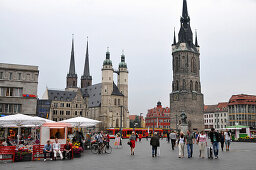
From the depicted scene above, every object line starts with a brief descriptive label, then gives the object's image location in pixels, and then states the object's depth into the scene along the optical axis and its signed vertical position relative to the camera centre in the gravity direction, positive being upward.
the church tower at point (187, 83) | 89.31 +10.38
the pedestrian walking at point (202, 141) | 17.44 -1.60
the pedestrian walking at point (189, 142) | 17.89 -1.69
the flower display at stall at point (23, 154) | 16.62 -2.35
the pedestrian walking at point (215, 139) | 17.02 -1.44
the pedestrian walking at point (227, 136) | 23.43 -1.70
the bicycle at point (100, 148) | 21.50 -2.66
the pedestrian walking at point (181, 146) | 17.90 -1.93
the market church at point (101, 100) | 103.75 +5.75
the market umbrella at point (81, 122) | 25.44 -0.66
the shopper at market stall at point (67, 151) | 17.42 -2.21
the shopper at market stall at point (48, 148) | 17.08 -2.03
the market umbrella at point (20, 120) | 19.27 -0.38
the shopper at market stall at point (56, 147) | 17.13 -1.96
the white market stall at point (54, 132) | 20.23 -1.33
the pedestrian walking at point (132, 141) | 20.23 -1.85
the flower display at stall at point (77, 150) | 18.44 -2.29
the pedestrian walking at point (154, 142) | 18.44 -1.75
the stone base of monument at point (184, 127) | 45.67 -1.99
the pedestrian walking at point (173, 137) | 25.54 -2.01
